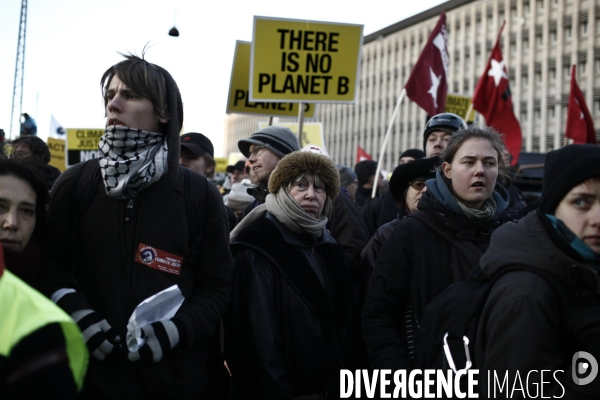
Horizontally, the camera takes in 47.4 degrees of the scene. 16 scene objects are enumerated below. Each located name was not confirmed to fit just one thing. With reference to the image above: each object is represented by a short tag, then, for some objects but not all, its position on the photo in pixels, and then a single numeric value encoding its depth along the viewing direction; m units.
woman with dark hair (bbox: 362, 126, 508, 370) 3.11
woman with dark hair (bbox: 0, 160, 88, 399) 1.24
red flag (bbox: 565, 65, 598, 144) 10.38
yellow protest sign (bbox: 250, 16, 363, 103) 6.28
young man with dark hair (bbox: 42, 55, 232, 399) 2.55
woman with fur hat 3.16
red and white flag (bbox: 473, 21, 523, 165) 10.14
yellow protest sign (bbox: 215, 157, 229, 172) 22.39
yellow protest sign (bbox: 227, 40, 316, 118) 7.12
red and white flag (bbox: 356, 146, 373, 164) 20.41
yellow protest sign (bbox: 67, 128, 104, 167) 13.07
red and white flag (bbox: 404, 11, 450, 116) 8.60
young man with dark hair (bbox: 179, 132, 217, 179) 5.06
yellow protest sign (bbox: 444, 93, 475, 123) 11.77
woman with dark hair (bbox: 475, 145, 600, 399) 2.01
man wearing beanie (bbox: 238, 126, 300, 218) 4.42
